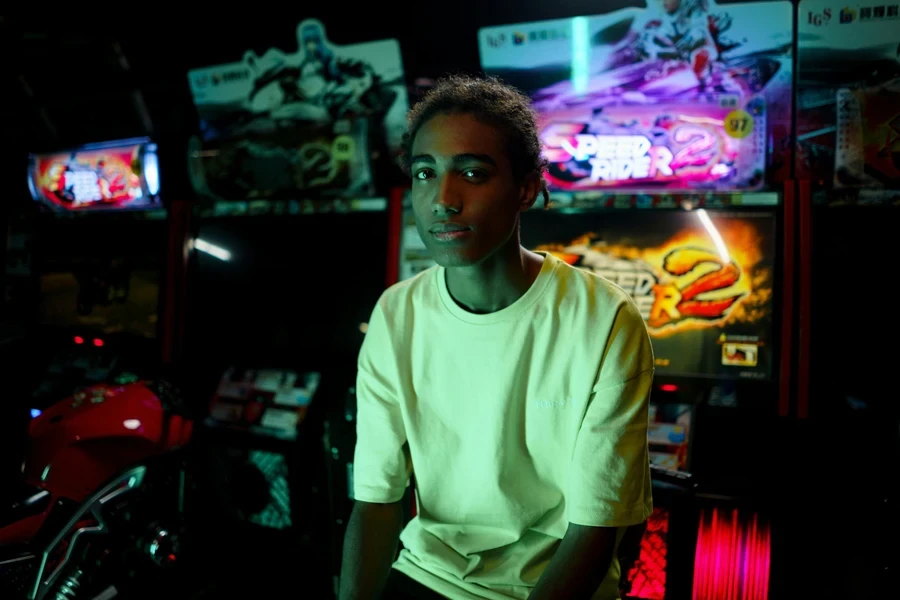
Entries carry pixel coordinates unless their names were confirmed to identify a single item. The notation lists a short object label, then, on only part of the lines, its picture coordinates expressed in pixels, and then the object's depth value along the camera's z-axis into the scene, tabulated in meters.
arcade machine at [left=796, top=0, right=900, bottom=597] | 2.36
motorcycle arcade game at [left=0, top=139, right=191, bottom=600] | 2.38
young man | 1.31
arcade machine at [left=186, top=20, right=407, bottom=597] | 3.19
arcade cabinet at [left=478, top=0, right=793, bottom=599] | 2.55
